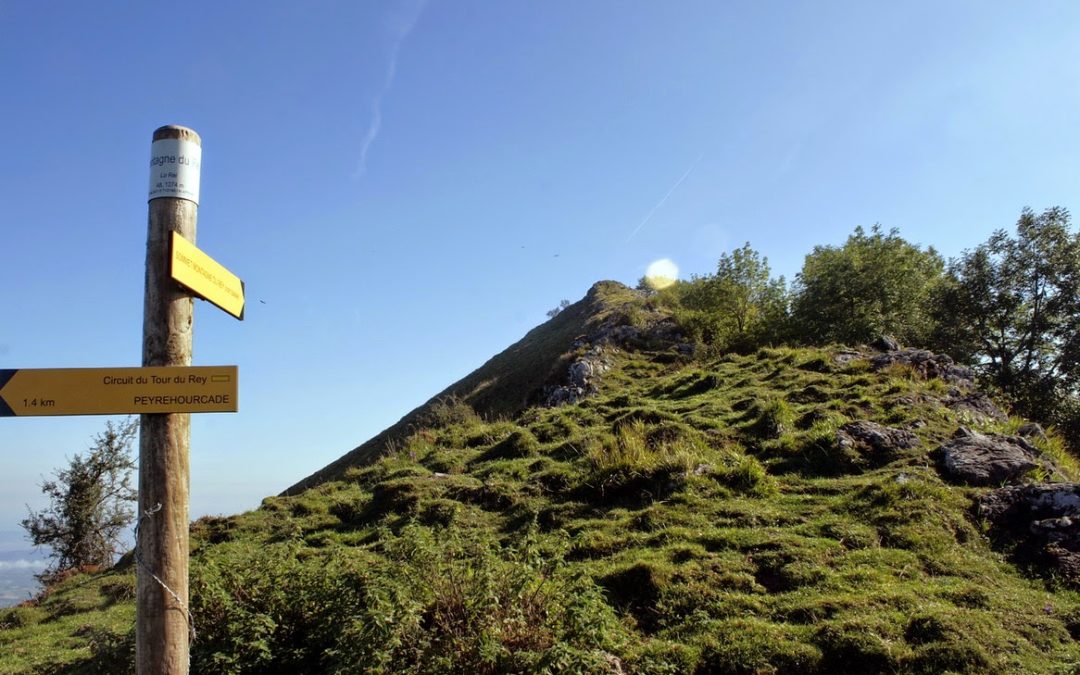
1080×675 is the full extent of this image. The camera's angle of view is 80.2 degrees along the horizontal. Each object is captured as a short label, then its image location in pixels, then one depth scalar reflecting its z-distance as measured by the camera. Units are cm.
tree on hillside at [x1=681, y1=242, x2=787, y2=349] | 2445
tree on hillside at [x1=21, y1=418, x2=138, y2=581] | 2247
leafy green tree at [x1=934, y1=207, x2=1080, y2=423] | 2302
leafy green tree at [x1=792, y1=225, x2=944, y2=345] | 2266
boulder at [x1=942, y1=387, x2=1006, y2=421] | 1216
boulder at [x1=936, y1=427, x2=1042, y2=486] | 886
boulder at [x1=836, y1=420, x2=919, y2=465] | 1003
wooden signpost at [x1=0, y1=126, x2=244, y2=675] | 362
